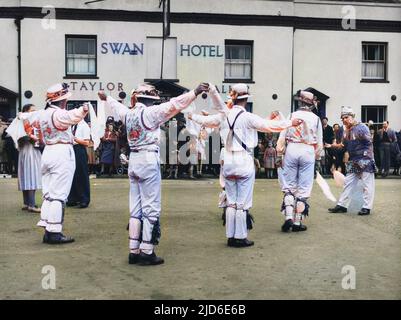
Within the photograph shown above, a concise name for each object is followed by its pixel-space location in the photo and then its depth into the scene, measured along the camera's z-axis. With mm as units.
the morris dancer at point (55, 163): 8094
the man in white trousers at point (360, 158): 10695
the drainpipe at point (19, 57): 21766
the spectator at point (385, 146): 20031
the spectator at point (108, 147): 18422
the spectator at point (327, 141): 19794
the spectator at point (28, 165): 10734
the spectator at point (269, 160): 18906
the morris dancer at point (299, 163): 9023
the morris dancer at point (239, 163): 7828
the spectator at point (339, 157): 18938
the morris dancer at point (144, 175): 6840
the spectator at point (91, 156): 19141
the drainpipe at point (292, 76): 23750
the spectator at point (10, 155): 17734
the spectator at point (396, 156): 20625
